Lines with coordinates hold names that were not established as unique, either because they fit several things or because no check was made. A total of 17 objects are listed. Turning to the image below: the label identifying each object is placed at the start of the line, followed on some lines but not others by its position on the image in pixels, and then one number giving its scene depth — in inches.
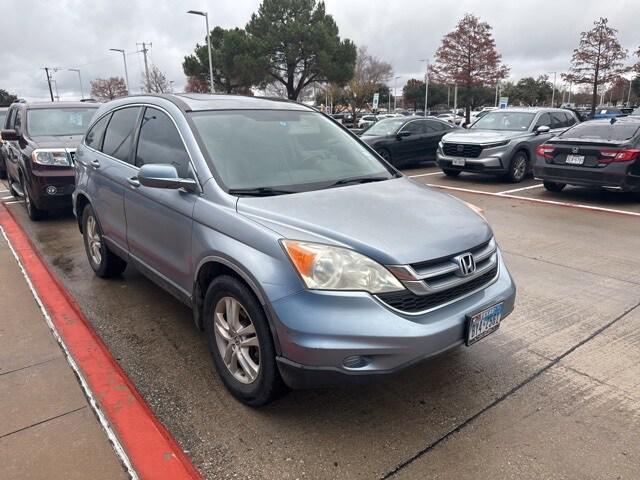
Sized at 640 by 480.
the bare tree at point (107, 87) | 2977.4
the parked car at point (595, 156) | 322.7
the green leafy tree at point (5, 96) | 2941.4
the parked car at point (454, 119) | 1504.7
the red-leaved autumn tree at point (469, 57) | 1216.8
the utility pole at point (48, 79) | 2817.4
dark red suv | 287.4
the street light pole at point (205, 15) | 1242.1
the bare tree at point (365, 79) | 1867.6
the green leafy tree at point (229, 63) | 1534.2
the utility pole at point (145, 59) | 1872.5
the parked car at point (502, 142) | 426.6
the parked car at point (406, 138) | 524.4
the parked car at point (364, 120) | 1649.2
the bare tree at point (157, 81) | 2311.8
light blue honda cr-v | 93.7
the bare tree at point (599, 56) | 1033.5
